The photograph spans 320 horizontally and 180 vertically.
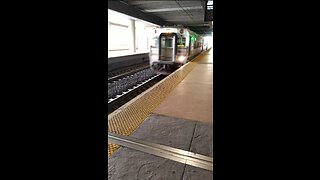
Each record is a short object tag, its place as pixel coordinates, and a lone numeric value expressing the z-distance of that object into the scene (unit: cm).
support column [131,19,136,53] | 1834
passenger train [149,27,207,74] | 1192
